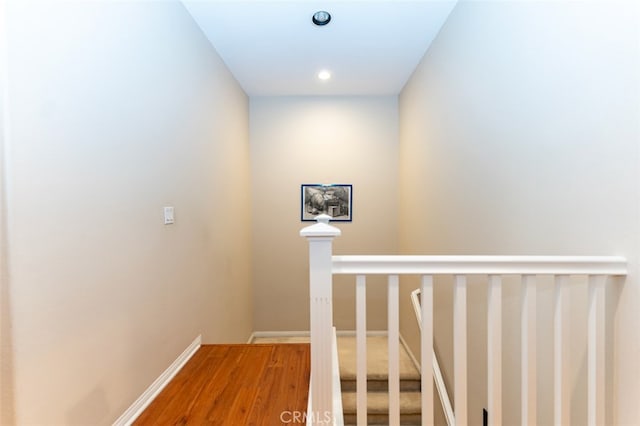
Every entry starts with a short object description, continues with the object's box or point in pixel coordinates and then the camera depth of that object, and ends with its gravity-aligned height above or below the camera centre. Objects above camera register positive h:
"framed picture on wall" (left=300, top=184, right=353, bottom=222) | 3.76 +0.10
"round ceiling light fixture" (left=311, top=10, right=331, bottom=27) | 2.18 +1.45
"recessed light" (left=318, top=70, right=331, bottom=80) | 3.11 +1.45
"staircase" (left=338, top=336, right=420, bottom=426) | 2.60 -1.72
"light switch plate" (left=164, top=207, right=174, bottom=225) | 1.79 -0.03
